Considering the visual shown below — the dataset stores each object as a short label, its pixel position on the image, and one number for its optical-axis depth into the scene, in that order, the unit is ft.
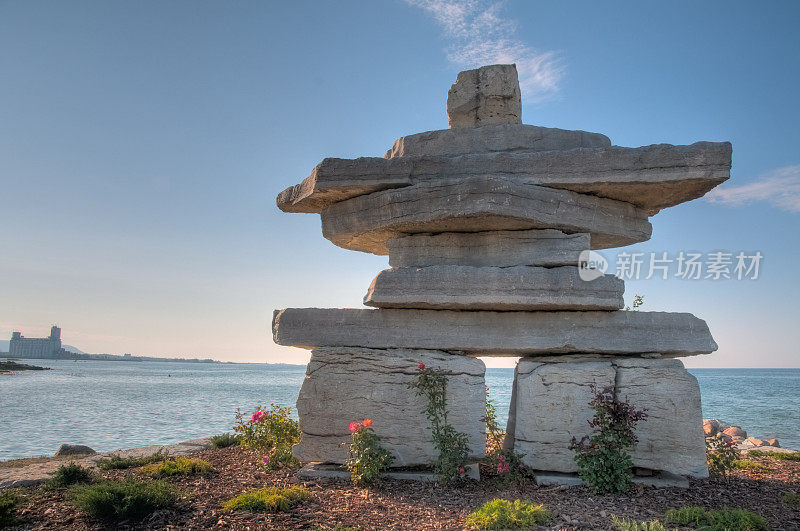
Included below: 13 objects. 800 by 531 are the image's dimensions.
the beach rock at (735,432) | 51.60
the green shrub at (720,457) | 22.13
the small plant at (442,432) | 20.22
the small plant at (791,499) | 18.56
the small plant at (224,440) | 29.89
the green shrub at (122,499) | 16.30
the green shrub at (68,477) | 20.47
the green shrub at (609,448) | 19.21
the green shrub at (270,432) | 24.84
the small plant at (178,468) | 22.09
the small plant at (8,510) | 15.60
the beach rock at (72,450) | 33.32
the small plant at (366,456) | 20.16
